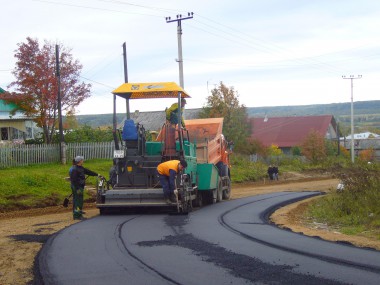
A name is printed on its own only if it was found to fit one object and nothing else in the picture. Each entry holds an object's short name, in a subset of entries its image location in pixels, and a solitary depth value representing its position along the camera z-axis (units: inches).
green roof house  1562.5
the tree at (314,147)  2151.8
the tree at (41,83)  1248.2
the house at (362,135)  4042.8
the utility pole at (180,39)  1240.8
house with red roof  2805.1
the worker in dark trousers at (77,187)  574.6
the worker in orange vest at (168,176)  576.4
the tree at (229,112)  1902.1
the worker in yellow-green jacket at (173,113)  629.6
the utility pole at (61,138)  1179.0
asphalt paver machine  585.0
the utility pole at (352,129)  2199.3
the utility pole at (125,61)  1332.4
